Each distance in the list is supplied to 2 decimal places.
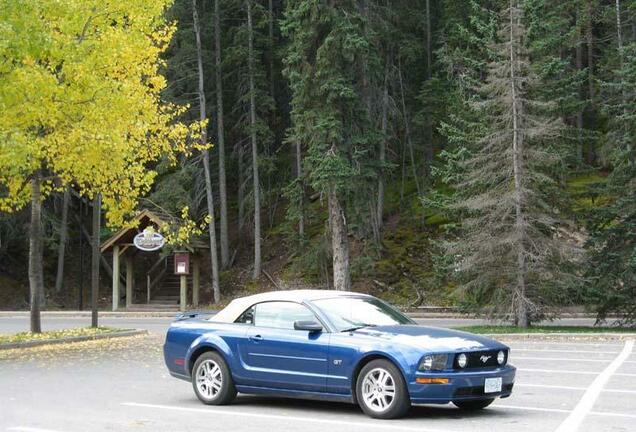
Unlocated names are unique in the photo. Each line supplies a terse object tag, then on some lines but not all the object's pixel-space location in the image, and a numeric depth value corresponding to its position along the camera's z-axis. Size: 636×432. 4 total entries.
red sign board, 40.91
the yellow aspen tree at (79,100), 18.97
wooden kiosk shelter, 41.06
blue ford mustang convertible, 9.99
